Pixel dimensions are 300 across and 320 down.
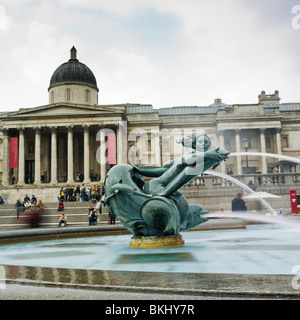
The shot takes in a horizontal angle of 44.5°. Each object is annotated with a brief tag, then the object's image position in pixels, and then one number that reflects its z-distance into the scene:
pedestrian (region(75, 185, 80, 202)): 33.10
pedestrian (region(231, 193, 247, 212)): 15.32
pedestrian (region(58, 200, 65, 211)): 26.94
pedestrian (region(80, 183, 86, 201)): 32.19
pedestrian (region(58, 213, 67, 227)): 18.19
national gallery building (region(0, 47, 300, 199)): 46.38
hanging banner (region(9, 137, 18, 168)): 45.78
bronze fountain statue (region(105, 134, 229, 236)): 7.89
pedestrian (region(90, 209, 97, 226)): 18.44
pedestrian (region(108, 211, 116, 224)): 18.90
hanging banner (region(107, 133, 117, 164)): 42.71
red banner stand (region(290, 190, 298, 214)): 22.62
